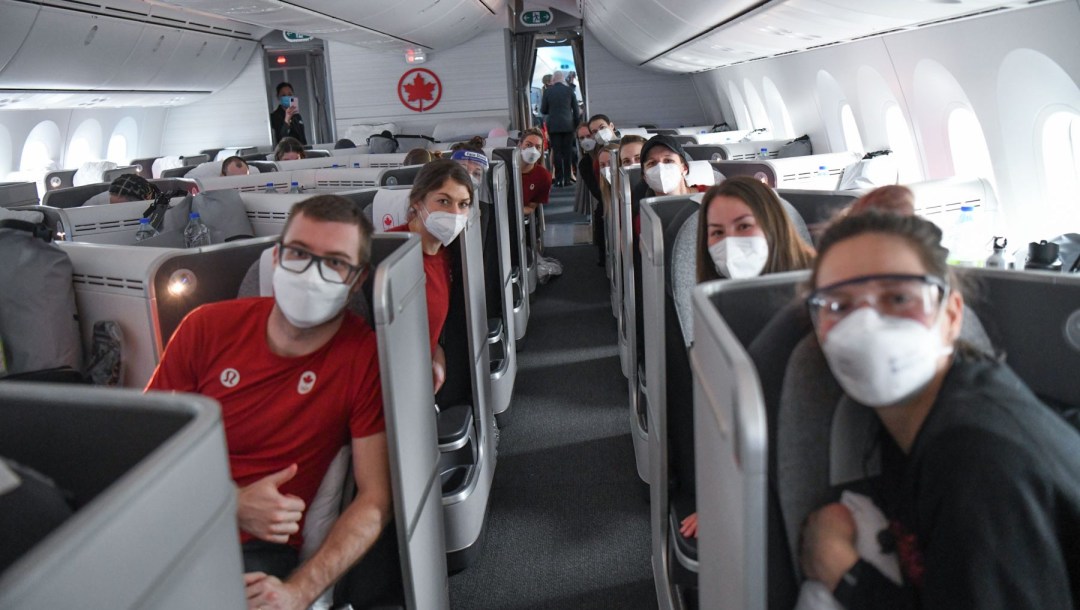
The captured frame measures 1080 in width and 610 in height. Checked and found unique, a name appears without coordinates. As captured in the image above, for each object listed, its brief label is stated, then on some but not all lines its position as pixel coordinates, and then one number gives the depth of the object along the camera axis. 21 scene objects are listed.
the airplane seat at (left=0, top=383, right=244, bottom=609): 0.74
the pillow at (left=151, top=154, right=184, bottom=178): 12.48
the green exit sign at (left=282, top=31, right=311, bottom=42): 15.98
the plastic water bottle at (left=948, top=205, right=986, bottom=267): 3.12
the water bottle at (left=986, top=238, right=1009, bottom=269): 2.81
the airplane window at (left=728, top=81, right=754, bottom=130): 12.56
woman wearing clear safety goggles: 1.17
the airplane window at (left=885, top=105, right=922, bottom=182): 6.24
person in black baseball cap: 4.06
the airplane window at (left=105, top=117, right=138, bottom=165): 14.84
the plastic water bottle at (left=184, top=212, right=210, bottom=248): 3.96
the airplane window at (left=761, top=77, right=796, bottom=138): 10.05
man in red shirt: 2.08
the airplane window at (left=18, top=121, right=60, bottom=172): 12.38
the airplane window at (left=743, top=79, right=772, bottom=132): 11.34
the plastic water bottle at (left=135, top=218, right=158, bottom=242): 4.15
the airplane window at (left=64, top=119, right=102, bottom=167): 13.44
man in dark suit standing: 14.27
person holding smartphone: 10.87
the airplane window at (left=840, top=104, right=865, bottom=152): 7.68
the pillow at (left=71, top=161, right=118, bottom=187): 10.17
